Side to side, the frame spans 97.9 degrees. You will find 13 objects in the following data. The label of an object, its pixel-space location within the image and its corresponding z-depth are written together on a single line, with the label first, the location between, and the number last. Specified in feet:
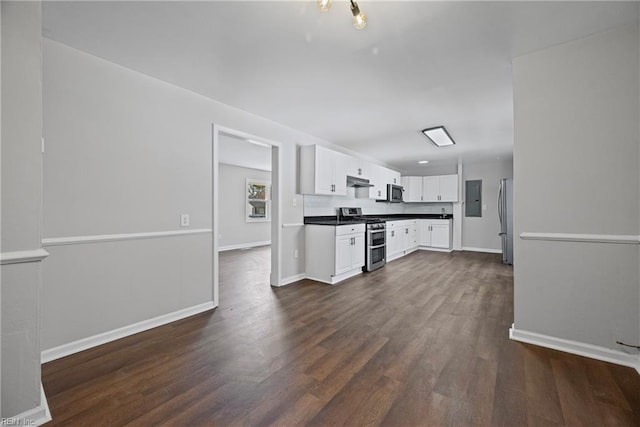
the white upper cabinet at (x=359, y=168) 16.89
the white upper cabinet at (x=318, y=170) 13.78
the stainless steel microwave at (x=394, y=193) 22.09
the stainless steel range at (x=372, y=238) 15.94
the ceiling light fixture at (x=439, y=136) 13.78
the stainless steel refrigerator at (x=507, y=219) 17.60
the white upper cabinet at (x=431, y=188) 24.17
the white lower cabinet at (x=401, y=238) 19.06
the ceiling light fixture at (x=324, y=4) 4.83
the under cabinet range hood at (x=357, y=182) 17.07
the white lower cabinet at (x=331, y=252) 13.41
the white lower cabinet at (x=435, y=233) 23.49
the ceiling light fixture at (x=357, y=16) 5.09
